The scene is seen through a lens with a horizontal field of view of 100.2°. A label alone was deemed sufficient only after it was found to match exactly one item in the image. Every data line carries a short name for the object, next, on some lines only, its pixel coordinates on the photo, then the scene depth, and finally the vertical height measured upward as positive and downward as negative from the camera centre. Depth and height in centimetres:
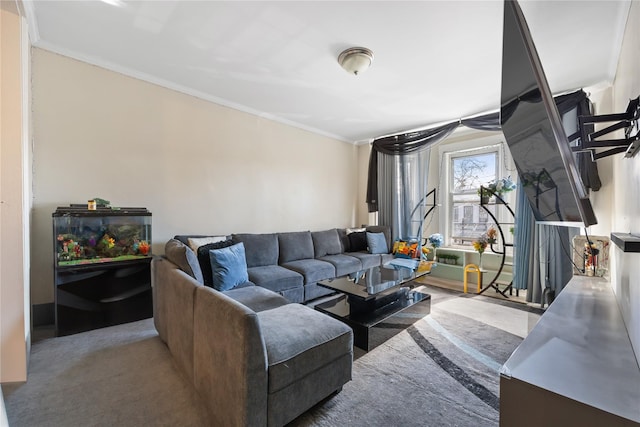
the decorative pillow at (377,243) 435 -50
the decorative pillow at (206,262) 264 -50
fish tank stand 231 -50
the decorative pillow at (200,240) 280 -30
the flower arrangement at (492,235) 382 -33
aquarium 232 -20
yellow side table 382 -85
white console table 65 -47
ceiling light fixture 230 +136
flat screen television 83 +32
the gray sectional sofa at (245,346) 121 -73
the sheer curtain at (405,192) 446 +37
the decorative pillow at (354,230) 465 -30
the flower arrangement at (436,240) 416 -43
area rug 149 -113
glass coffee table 223 -90
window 414 +42
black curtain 263 +113
